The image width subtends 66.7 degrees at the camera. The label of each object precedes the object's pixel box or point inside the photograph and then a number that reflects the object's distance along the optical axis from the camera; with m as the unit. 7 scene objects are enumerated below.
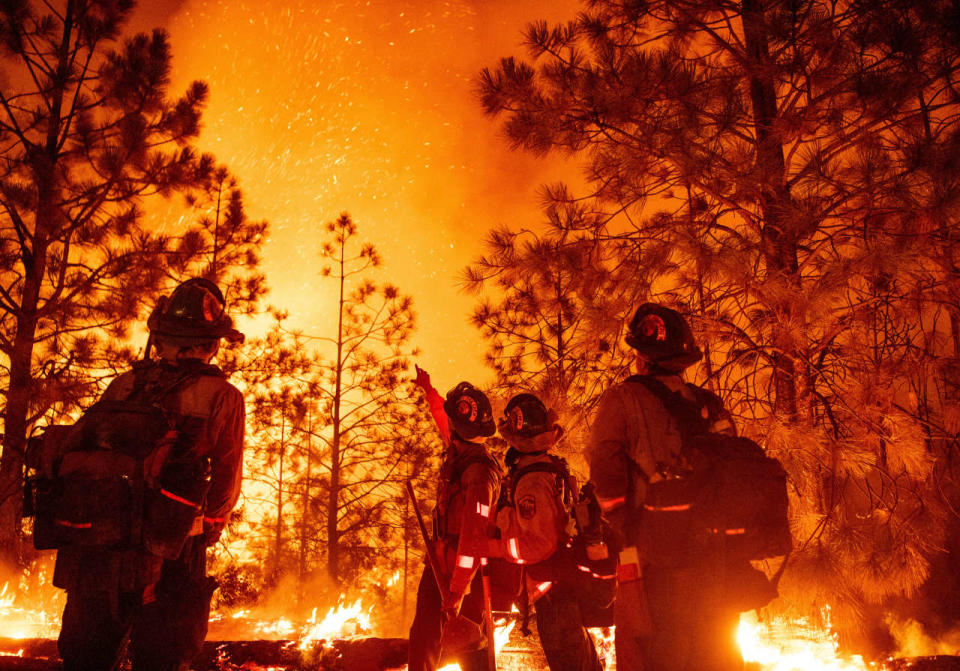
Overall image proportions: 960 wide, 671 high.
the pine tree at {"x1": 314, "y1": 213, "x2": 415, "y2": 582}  13.44
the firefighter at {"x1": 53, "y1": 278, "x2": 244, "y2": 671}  2.63
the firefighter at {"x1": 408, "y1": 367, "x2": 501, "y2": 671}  3.75
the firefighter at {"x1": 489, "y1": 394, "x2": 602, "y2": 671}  3.44
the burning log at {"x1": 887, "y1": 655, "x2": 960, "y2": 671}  4.67
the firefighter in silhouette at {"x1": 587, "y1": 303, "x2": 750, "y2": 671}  2.67
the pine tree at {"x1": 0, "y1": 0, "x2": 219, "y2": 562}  7.99
